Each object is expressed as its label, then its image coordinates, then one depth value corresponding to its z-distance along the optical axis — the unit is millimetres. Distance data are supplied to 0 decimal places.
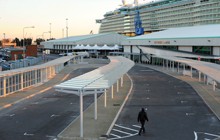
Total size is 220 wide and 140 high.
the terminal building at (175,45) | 59544
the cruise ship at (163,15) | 86375
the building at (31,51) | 95662
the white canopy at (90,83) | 15156
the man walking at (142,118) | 15906
